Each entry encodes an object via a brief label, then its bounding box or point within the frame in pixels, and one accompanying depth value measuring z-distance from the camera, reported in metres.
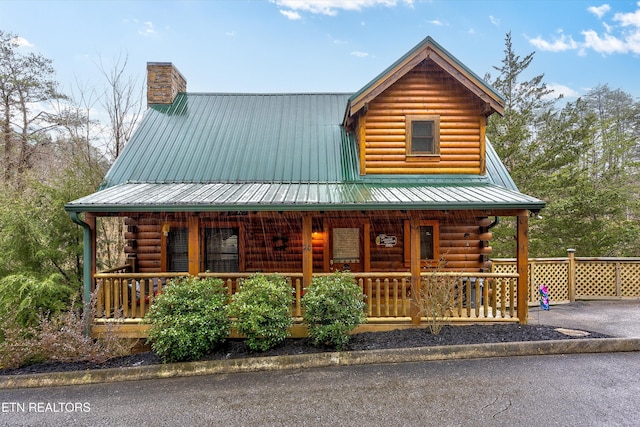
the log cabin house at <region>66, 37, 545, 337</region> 7.12
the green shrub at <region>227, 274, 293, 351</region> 5.91
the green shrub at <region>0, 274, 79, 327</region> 6.60
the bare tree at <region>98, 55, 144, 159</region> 14.37
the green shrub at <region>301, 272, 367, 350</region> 5.99
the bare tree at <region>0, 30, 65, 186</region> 15.60
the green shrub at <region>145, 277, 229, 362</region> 5.66
